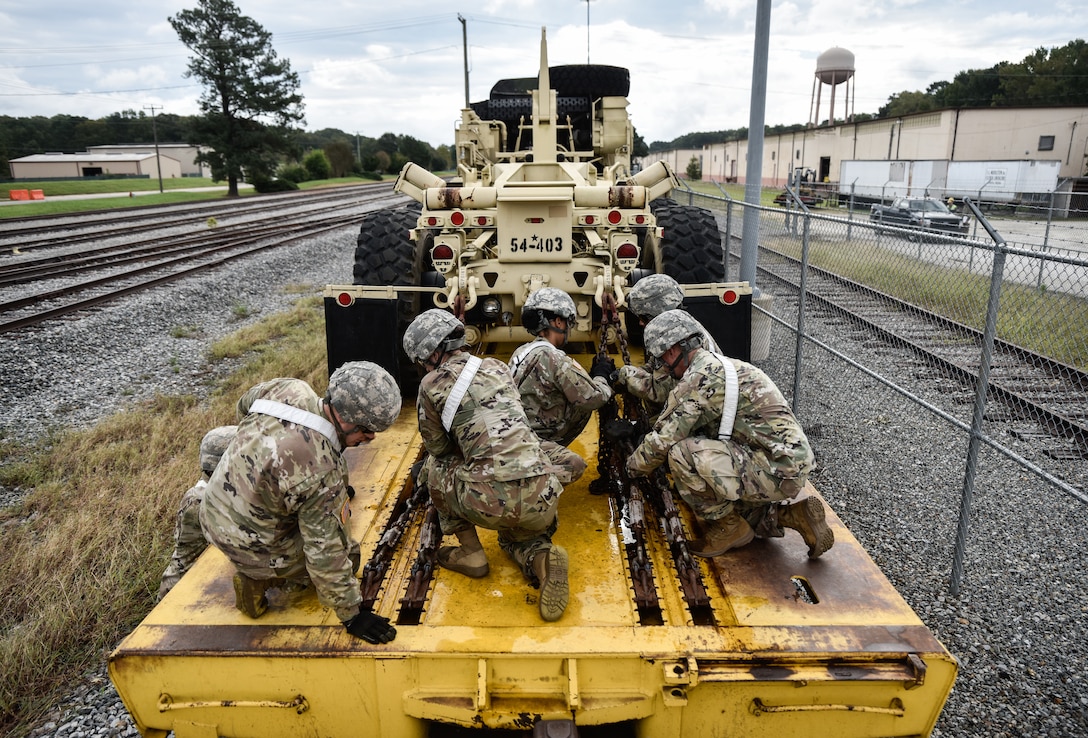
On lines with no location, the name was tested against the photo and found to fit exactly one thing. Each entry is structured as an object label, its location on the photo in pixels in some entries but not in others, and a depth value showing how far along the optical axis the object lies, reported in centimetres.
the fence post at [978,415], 404
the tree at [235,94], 4138
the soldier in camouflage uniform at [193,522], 372
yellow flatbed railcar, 286
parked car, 1808
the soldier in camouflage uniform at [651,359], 423
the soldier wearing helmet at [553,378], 393
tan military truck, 545
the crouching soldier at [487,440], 326
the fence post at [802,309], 617
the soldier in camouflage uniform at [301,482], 277
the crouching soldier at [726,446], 340
